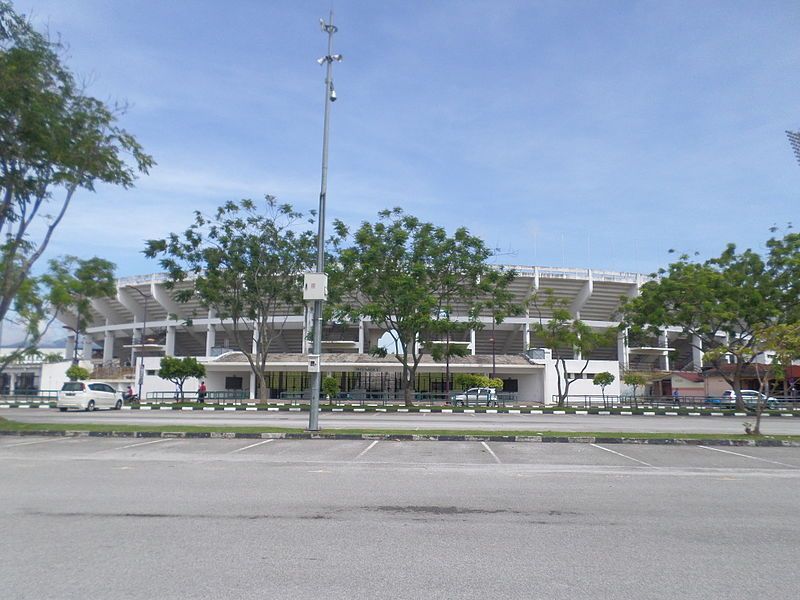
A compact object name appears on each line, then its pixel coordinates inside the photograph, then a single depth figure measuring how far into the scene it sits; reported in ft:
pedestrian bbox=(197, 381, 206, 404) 136.67
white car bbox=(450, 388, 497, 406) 136.05
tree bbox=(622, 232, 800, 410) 116.47
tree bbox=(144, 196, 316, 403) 118.73
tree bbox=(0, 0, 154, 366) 54.90
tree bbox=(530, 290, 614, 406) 129.90
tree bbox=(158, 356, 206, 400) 129.18
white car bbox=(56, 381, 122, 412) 103.76
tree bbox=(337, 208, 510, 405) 109.81
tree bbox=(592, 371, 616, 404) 145.48
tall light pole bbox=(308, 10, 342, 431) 56.39
